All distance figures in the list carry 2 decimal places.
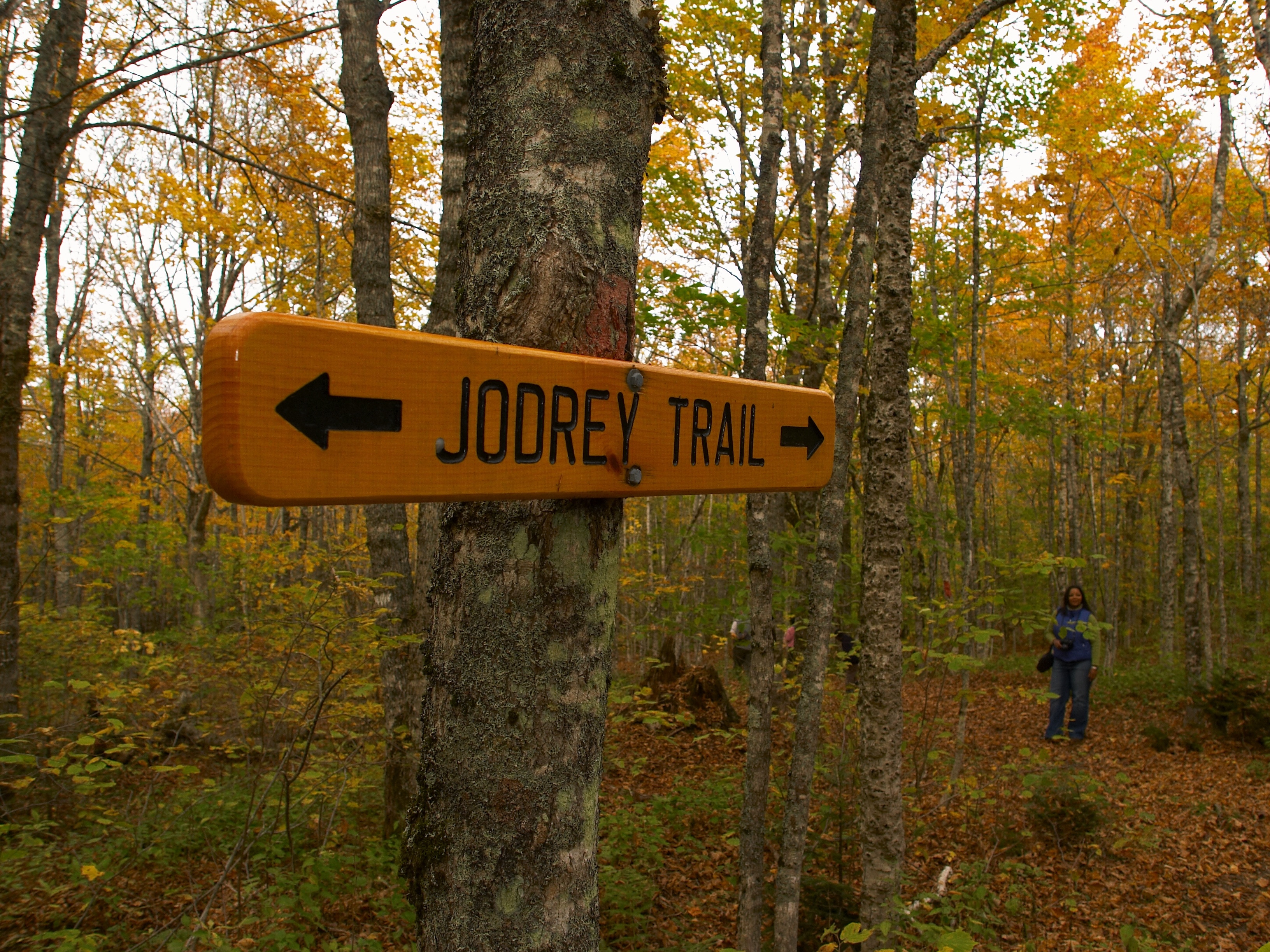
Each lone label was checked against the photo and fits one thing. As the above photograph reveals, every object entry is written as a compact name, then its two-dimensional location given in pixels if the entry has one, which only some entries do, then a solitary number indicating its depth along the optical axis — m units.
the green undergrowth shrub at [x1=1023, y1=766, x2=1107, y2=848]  5.29
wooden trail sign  0.80
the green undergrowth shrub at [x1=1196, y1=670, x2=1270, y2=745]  7.64
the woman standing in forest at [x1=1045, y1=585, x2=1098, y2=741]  7.06
